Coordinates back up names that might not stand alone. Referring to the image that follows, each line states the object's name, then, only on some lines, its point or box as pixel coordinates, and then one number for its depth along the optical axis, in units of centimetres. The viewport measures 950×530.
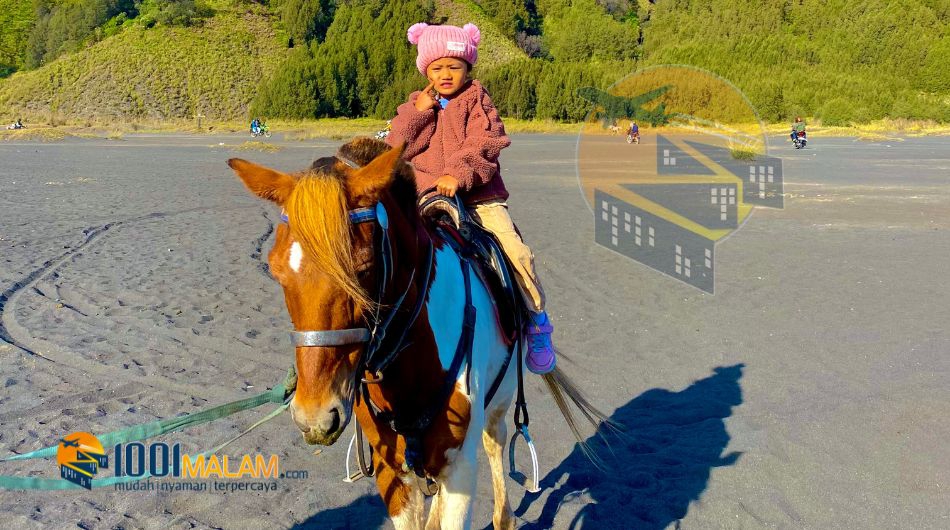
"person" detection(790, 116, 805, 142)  3678
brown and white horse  192
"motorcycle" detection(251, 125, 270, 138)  4803
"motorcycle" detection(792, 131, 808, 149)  3692
